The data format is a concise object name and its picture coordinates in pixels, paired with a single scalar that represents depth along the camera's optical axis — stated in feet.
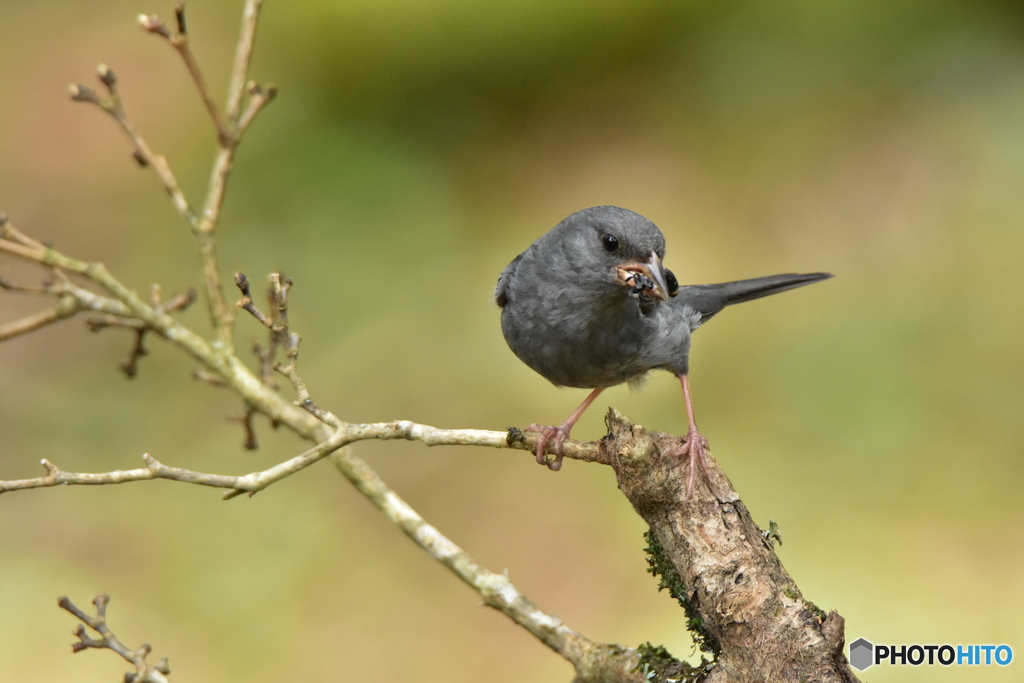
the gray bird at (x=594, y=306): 21.85
